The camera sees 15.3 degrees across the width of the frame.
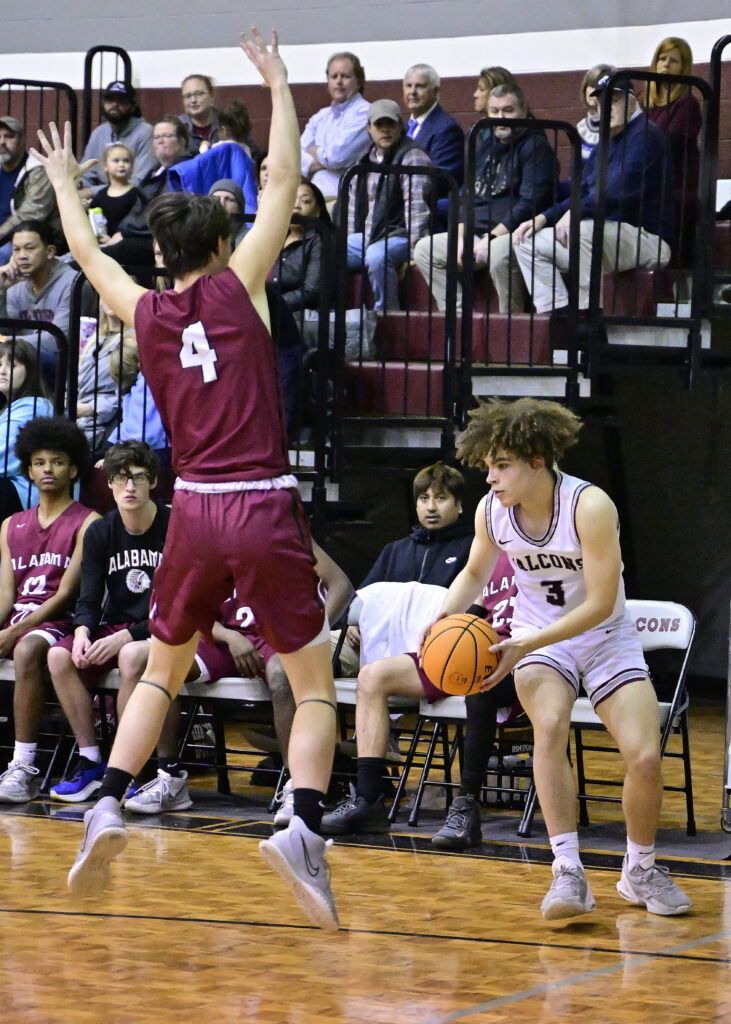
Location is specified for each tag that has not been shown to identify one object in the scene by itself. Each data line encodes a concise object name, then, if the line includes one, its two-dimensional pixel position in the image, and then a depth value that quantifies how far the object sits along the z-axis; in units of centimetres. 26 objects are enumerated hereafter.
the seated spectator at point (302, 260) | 1400
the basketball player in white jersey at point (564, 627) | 824
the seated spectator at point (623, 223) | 1426
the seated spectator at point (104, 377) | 1422
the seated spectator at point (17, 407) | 1395
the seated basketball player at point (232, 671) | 1143
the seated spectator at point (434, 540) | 1202
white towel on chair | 1154
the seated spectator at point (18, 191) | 1871
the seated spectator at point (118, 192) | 1807
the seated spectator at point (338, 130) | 1795
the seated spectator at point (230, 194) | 1543
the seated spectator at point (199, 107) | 1938
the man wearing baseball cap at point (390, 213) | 1490
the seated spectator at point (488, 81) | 1623
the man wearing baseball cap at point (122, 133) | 1940
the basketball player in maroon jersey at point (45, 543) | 1257
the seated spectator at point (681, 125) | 1497
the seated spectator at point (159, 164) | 1765
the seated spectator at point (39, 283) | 1646
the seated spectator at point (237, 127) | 1810
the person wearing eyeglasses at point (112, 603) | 1185
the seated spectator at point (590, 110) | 1572
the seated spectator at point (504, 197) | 1441
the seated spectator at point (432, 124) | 1653
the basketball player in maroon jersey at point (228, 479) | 713
